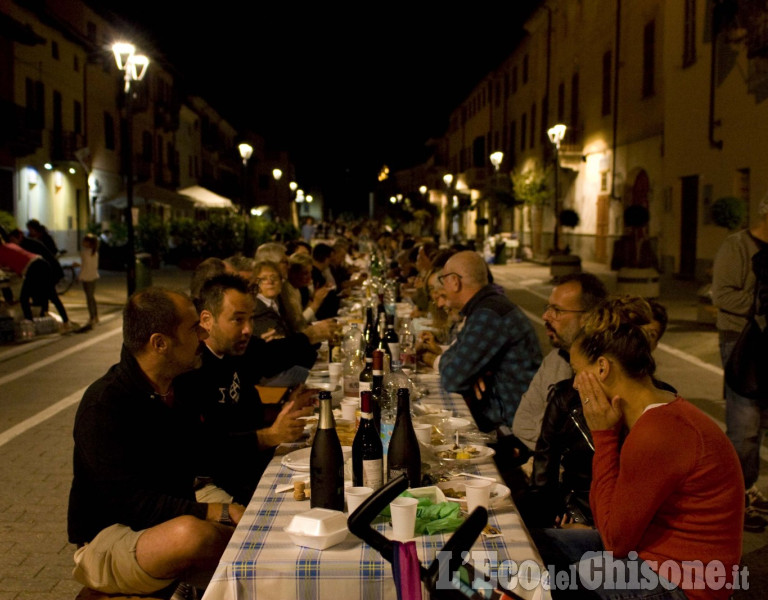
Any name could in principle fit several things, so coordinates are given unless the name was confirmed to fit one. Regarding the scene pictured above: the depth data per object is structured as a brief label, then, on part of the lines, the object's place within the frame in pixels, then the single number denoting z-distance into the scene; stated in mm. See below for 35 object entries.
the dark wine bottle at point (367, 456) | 3174
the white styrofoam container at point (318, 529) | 2684
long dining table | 2574
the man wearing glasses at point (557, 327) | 4465
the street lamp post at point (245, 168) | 25266
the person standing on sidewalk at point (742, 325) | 5379
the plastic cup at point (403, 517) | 2699
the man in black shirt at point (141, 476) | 3172
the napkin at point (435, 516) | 2816
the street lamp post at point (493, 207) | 34281
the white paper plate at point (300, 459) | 3547
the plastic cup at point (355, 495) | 2924
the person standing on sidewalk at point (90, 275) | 15273
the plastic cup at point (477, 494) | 2938
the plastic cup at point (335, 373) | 5270
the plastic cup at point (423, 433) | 3744
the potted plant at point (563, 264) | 23312
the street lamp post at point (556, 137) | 24188
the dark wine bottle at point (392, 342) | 6230
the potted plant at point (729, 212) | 13992
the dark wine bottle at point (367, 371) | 5023
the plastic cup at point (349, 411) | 4391
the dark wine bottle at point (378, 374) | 4055
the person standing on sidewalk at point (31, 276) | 14297
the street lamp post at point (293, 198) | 52150
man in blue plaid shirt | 5211
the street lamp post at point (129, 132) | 16109
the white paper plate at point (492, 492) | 3078
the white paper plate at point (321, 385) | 5117
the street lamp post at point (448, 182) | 50431
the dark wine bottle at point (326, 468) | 3049
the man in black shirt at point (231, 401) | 4094
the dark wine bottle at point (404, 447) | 3285
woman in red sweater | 2682
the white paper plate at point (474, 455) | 3590
